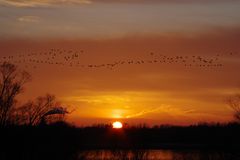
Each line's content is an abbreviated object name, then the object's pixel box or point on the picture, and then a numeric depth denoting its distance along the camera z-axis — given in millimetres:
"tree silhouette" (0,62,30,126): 93006
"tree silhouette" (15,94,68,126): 75256
